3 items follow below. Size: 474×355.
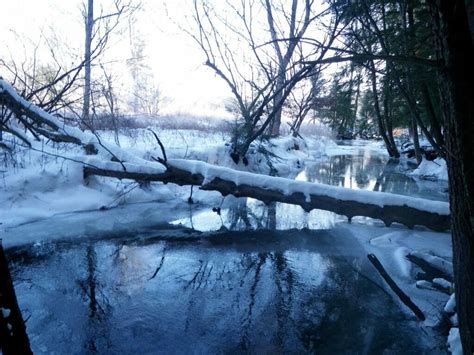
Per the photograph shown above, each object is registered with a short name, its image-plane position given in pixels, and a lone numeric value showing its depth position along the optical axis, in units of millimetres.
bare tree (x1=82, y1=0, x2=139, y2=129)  7320
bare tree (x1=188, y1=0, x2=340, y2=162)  10102
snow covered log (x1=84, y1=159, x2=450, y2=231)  5277
